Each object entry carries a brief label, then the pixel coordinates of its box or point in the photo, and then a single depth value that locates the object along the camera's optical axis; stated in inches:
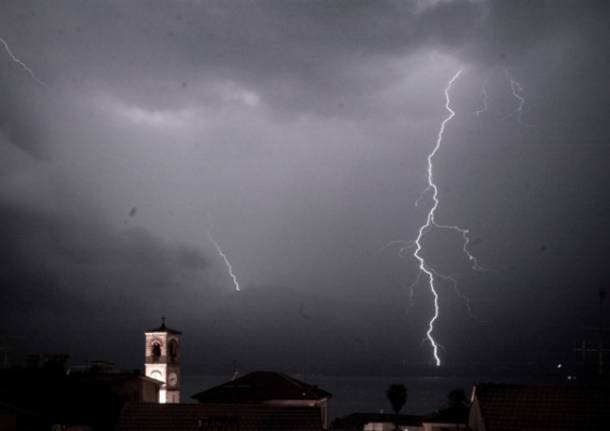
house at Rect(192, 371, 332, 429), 1753.2
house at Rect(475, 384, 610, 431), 1075.9
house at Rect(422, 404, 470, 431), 1539.1
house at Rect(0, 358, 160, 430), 1214.9
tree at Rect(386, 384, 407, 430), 3129.9
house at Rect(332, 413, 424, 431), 2415.1
